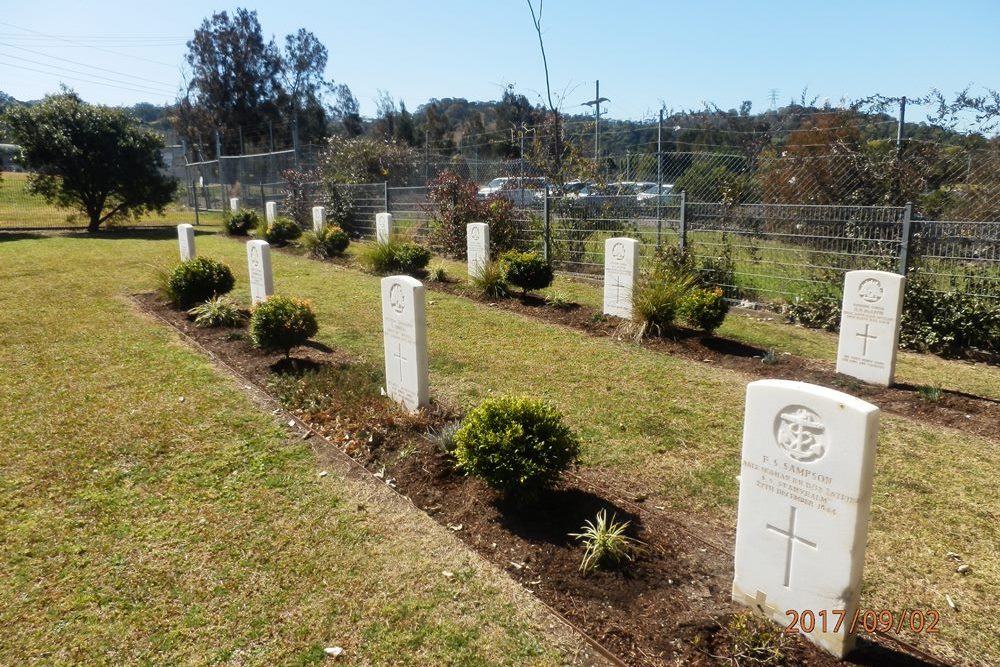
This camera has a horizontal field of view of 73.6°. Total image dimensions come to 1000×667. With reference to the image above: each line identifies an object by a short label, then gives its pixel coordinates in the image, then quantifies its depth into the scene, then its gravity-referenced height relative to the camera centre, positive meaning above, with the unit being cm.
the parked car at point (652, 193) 1302 +26
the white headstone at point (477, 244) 1280 -75
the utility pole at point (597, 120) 1535 +197
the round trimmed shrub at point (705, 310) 840 -132
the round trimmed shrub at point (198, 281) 1014 -112
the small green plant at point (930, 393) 645 -184
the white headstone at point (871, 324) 670 -123
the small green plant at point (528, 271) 1125 -111
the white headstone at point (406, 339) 562 -114
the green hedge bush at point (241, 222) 2356 -55
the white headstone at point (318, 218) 1900 -35
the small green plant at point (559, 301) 1093 -157
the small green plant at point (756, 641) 288 -191
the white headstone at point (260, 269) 967 -90
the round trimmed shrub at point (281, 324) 712 -125
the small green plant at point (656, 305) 882 -131
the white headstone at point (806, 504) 279 -131
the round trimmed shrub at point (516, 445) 402 -145
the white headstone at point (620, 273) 961 -99
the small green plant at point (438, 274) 1371 -141
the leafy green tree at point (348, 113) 5688 +800
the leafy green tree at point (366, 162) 2366 +153
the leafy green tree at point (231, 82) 4791 +889
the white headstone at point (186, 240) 1200 -60
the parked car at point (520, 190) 1523 +35
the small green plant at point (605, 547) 357 -183
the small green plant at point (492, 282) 1186 -135
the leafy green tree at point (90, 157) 2325 +175
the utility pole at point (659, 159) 1240 +87
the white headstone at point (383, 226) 1584 -48
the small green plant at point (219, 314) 942 -151
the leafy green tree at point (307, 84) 5084 +923
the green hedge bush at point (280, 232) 2052 -79
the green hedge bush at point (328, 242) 1765 -95
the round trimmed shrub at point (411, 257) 1425 -109
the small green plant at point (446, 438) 496 -173
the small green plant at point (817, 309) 978 -156
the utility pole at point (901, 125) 1028 +117
